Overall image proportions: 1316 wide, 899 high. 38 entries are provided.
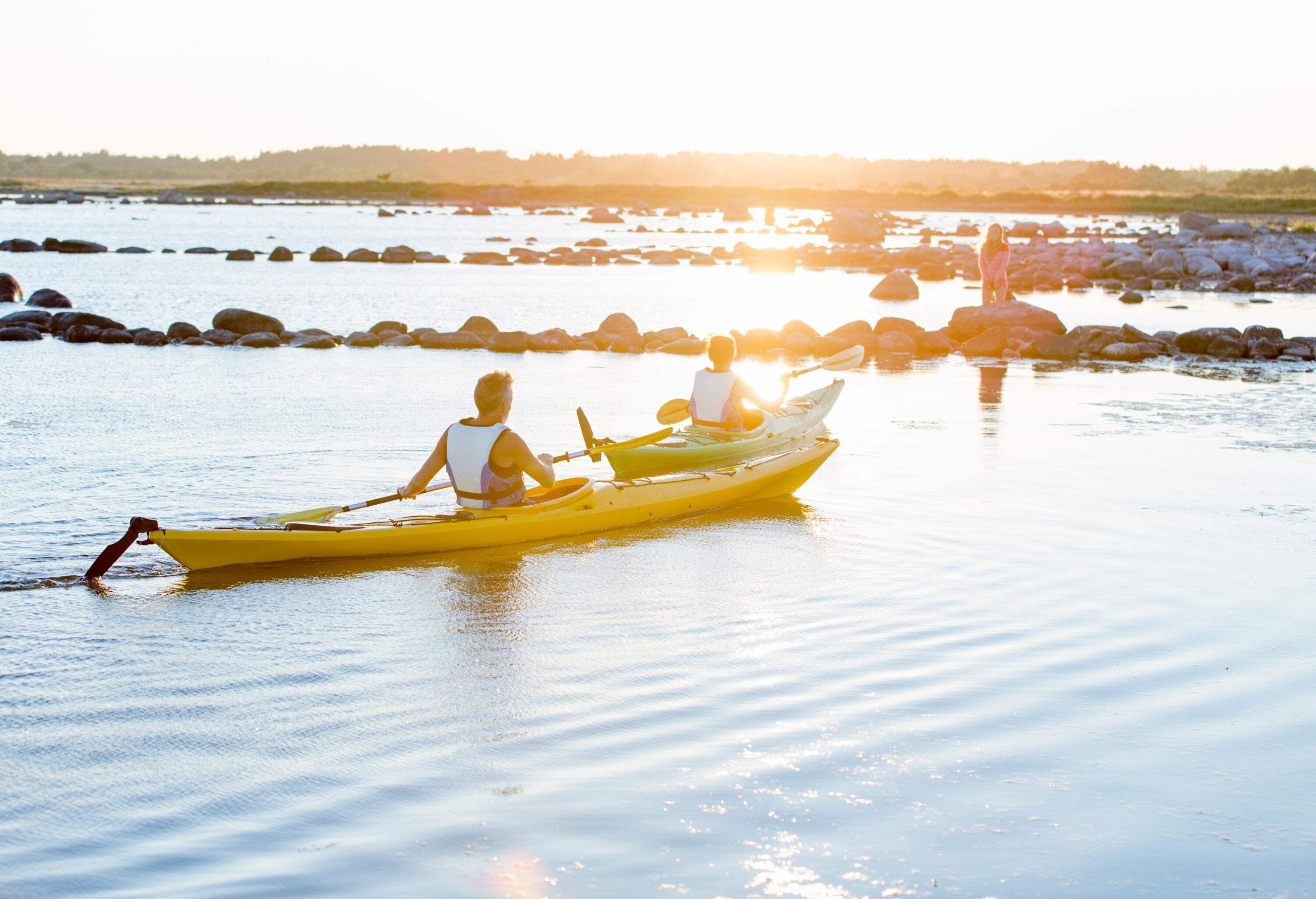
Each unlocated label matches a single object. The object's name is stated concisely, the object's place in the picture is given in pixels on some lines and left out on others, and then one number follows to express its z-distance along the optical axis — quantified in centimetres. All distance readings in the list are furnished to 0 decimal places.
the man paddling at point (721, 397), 1077
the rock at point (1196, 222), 5200
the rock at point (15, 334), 2017
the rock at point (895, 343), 2062
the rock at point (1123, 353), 2012
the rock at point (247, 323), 2073
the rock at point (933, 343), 2084
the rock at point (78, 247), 4184
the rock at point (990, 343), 2070
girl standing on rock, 2030
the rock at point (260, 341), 1991
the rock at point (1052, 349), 2030
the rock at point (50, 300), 2408
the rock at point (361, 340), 2028
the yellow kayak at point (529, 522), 787
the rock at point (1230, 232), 4975
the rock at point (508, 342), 2002
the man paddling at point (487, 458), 817
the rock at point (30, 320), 2127
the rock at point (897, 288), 2969
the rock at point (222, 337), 2003
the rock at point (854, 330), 2081
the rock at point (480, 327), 2108
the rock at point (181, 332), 2022
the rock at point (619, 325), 2067
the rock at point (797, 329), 2070
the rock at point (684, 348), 2022
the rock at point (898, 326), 2127
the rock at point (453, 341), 2038
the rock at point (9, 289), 2625
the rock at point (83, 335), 2011
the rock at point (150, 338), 2005
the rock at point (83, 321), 2053
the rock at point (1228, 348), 2023
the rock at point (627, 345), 2025
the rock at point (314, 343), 2005
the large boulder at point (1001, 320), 2152
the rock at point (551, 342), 2017
